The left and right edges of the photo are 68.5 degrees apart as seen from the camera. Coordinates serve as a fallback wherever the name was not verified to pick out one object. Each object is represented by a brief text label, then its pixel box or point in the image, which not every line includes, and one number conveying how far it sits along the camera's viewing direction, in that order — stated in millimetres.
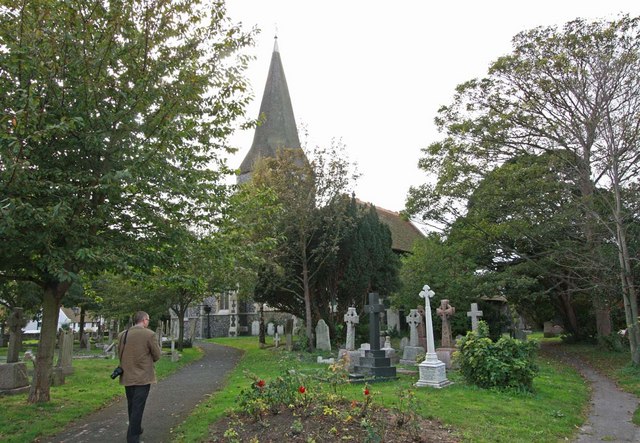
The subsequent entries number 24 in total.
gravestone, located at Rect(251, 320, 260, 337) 40250
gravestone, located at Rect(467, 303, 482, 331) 15672
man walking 6031
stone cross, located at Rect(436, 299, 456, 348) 15719
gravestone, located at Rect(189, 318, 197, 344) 27953
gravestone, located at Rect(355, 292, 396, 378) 11695
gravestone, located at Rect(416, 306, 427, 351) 19469
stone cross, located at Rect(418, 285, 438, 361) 11094
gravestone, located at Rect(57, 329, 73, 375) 13594
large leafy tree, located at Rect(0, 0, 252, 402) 6684
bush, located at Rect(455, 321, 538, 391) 10078
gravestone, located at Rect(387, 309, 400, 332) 33028
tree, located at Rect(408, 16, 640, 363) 15547
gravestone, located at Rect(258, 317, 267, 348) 27722
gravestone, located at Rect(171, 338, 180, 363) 18531
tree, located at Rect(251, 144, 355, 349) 20109
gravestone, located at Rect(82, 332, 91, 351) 26234
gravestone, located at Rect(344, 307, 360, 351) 16281
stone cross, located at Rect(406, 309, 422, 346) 18328
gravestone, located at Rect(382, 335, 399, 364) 14939
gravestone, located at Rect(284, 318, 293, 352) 21047
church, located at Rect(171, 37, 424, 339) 40594
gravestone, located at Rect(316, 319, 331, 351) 20141
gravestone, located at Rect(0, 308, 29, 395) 10414
